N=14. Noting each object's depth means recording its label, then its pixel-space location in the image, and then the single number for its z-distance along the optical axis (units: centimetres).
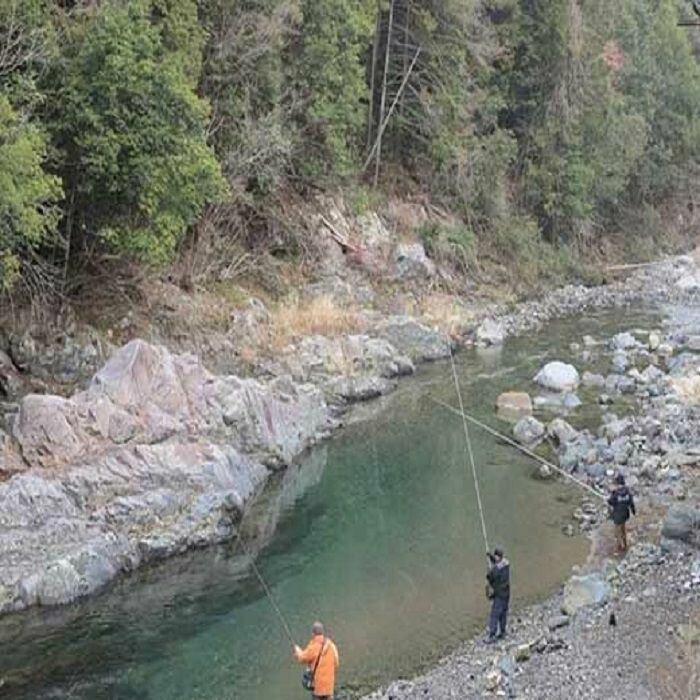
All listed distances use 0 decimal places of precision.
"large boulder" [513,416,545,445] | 2370
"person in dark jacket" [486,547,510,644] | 1409
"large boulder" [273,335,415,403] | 2750
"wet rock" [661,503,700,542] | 1545
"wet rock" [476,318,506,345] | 3497
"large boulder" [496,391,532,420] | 2600
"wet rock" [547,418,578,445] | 2336
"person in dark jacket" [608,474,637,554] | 1708
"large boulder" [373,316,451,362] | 3194
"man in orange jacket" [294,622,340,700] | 1231
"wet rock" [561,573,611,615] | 1406
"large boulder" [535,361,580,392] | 2841
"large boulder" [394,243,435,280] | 3784
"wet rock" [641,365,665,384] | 2839
